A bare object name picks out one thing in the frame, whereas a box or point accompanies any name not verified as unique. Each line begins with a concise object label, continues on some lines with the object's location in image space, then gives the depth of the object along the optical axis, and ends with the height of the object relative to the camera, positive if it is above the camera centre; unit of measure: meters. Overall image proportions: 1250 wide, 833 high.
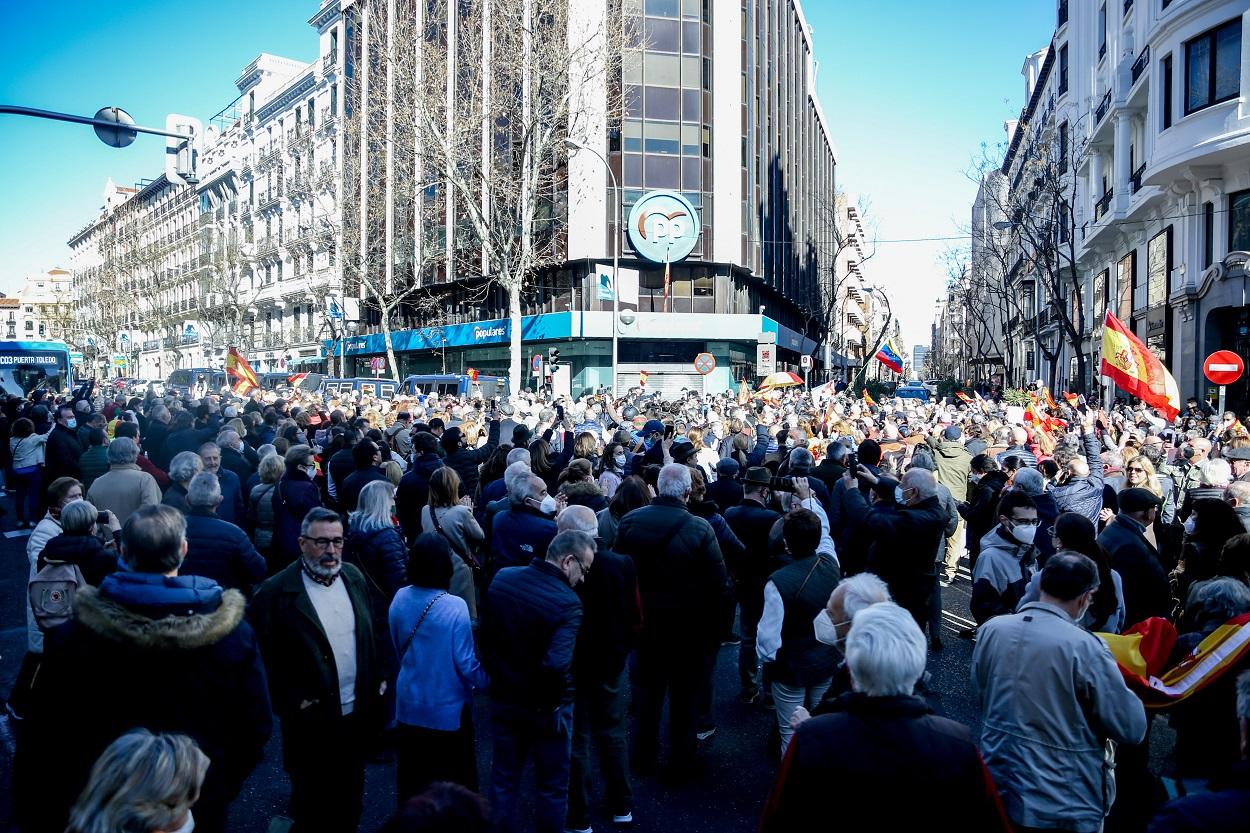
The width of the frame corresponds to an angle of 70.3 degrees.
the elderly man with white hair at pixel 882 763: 2.38 -1.04
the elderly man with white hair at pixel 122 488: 6.62 -0.77
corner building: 40.09 +8.16
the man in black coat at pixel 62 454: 10.96 -0.85
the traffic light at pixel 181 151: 12.20 +3.30
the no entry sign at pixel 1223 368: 14.66 +0.22
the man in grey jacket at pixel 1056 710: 3.18 -1.19
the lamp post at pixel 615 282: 23.74 +2.80
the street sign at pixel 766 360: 23.94 +0.64
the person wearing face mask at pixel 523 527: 5.59 -0.91
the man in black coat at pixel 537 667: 4.11 -1.32
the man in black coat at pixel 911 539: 6.02 -1.07
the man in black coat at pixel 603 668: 4.49 -1.46
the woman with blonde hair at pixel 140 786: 2.09 -0.97
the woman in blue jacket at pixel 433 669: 4.05 -1.30
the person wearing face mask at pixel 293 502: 6.76 -0.91
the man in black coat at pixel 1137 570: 5.09 -1.09
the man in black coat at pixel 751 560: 6.24 -1.25
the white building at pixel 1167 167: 22.09 +6.16
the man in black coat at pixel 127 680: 2.91 -0.99
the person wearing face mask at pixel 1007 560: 5.12 -1.05
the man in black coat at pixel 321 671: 3.78 -1.24
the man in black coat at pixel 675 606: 5.16 -1.29
